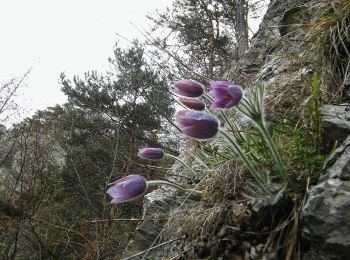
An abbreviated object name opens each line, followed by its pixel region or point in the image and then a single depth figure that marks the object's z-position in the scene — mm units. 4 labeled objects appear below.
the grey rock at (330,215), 221
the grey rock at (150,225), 485
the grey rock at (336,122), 280
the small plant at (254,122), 270
